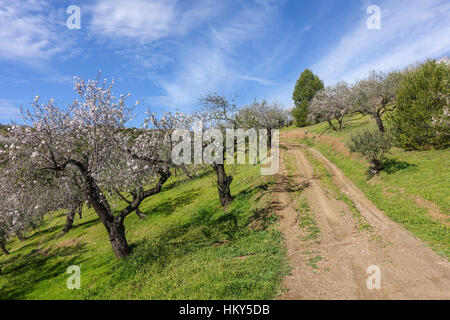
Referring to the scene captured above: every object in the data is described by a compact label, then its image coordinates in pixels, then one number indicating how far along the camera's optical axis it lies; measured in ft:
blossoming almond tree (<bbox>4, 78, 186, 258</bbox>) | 46.11
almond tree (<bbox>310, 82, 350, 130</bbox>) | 156.07
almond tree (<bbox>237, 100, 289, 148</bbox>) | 161.17
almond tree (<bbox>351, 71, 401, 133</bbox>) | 125.45
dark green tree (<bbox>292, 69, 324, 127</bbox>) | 247.70
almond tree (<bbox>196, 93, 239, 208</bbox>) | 71.22
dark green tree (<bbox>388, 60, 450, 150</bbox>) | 75.15
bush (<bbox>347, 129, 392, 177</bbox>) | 77.51
